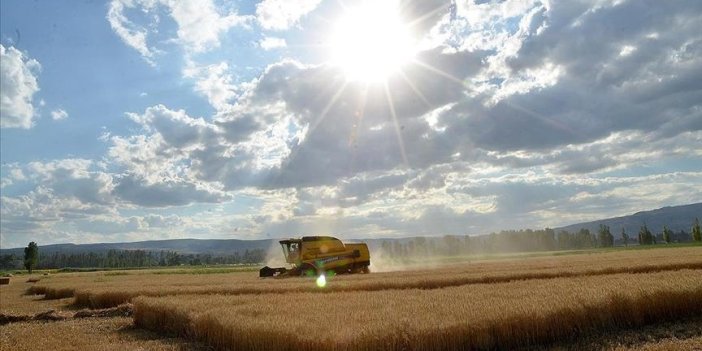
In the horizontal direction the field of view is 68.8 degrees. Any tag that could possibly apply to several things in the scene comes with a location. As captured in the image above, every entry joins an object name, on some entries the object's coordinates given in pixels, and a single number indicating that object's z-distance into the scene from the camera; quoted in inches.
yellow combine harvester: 1318.9
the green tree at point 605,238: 6428.6
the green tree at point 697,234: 4659.9
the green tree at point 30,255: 4503.0
